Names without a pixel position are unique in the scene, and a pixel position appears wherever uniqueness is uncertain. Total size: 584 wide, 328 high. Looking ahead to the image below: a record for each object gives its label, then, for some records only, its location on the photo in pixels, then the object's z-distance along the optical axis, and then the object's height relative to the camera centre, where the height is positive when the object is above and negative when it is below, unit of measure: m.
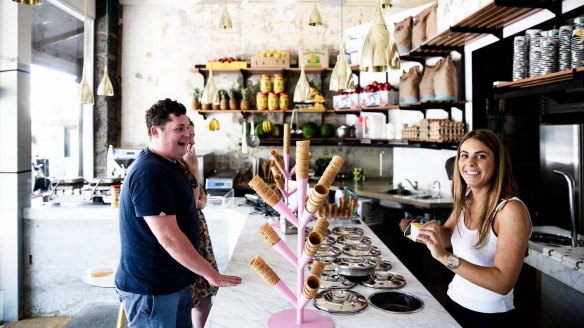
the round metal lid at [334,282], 1.96 -0.58
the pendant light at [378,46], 2.02 +0.51
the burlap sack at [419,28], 4.49 +1.34
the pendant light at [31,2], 2.29 +0.81
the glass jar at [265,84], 6.44 +1.04
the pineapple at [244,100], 6.39 +0.80
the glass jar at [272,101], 6.39 +0.78
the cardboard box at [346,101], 5.91 +0.74
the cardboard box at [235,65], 6.35 +1.30
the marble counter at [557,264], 2.42 -0.66
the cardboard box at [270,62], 6.31 +1.34
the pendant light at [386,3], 3.68 +1.28
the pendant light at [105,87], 4.17 +0.65
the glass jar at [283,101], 6.40 +0.78
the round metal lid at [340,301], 1.70 -0.60
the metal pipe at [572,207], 2.78 -0.34
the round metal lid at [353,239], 2.66 -0.53
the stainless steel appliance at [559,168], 3.35 -0.12
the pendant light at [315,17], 4.59 +1.44
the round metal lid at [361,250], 2.41 -0.54
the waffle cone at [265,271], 1.41 -0.38
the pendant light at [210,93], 4.04 +0.58
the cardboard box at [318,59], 6.39 +1.40
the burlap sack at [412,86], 4.86 +0.76
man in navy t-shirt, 2.01 -0.36
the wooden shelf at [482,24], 3.06 +1.09
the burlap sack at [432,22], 4.28 +1.32
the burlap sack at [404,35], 4.82 +1.32
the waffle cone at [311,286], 1.34 -0.40
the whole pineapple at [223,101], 6.43 +0.79
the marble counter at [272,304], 1.62 -0.62
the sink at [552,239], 2.96 -0.59
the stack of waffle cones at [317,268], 1.42 -0.37
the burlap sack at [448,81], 4.29 +0.72
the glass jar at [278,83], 6.45 +1.06
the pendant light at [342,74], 3.03 +0.56
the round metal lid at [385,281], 1.95 -0.58
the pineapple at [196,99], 6.40 +0.81
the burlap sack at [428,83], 4.50 +0.75
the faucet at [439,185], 5.03 -0.37
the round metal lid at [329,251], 2.38 -0.54
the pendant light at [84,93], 3.89 +0.55
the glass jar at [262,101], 6.43 +0.79
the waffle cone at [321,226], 1.41 -0.23
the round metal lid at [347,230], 2.90 -0.52
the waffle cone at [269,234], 1.40 -0.26
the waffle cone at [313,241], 1.35 -0.27
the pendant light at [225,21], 4.58 +1.42
